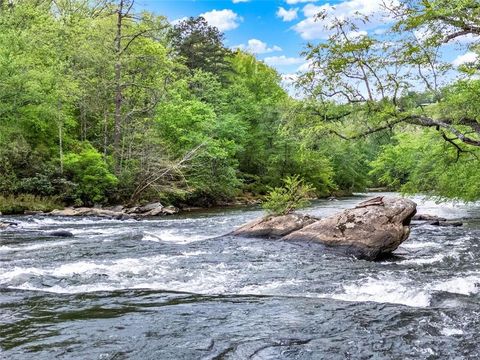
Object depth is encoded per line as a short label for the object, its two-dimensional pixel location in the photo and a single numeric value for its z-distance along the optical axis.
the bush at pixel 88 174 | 30.91
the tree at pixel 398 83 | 12.63
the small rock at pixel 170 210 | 30.83
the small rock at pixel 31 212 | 26.48
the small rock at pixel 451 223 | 22.67
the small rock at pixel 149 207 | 30.61
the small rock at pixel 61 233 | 17.80
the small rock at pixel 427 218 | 24.41
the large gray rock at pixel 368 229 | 14.02
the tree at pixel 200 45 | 58.59
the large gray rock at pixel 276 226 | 16.98
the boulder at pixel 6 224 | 20.15
